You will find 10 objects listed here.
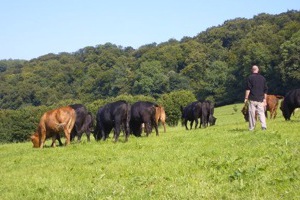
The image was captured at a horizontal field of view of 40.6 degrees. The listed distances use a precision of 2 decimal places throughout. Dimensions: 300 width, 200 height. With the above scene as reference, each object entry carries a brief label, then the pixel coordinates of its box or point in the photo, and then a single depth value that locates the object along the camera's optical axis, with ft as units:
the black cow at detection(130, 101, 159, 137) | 72.49
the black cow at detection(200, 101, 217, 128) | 92.54
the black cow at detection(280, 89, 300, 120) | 77.99
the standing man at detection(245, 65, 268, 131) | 54.70
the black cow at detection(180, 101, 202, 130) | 94.73
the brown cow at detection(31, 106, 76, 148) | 66.49
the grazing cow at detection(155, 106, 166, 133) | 90.82
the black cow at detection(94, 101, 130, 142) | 62.39
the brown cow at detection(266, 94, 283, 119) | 107.55
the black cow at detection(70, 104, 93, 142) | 71.67
